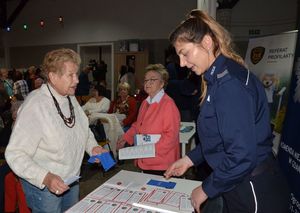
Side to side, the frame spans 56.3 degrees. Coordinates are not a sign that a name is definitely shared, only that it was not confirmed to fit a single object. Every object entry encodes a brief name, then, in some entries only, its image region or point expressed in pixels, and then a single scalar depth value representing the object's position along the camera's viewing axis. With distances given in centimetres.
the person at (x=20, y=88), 652
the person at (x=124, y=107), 476
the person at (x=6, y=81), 645
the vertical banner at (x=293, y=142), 223
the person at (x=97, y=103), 495
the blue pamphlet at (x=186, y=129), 339
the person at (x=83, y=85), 777
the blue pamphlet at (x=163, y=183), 158
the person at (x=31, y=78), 717
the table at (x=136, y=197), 132
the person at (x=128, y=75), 771
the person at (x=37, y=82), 532
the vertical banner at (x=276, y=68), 298
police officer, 96
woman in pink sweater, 229
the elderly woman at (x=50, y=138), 139
